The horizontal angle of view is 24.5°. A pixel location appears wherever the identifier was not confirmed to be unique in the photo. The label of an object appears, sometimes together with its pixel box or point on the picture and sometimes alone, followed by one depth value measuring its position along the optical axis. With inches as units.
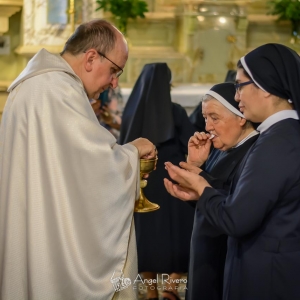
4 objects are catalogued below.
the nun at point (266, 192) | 114.3
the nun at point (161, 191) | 235.9
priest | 130.7
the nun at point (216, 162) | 147.9
